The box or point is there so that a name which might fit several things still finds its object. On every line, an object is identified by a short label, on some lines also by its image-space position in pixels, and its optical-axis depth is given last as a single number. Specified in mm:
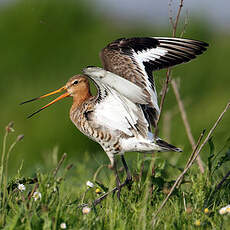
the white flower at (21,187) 7958
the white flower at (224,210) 7602
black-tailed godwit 9242
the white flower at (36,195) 7555
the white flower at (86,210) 7394
